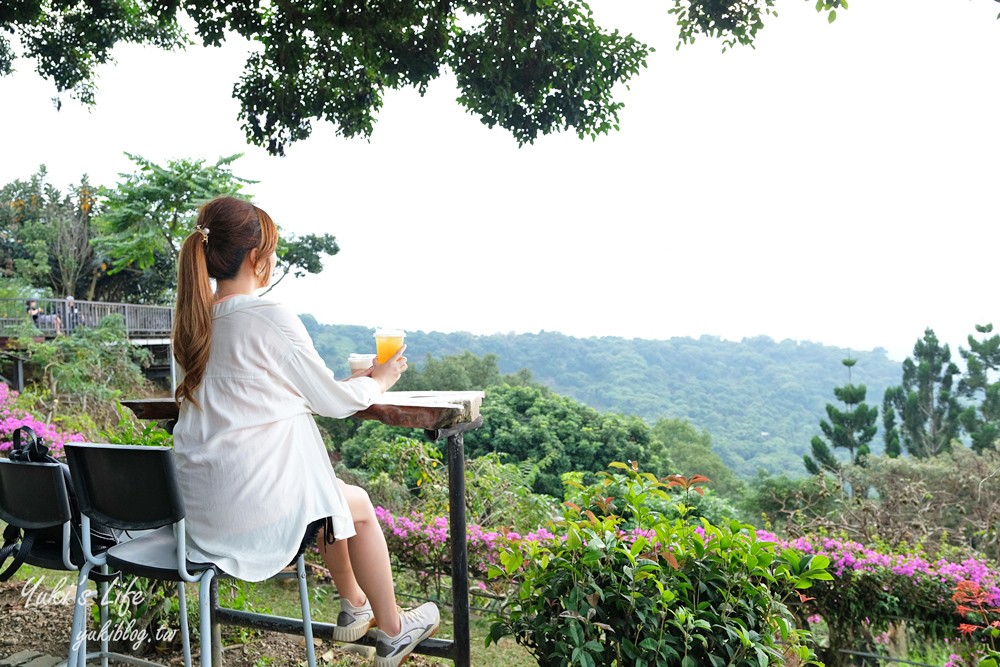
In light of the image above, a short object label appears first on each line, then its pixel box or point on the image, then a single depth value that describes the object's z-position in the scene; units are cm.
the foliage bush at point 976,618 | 201
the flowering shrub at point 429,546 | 286
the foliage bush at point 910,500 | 338
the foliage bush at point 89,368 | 793
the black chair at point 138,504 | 105
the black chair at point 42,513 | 113
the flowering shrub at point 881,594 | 220
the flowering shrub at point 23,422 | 343
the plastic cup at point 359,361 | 139
